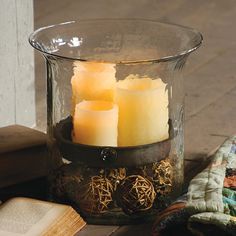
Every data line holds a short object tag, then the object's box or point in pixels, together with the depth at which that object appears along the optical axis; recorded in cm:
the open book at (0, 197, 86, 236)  167
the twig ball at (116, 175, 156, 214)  175
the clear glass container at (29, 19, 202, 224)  176
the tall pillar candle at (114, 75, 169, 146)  176
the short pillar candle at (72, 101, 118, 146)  175
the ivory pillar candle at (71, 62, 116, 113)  178
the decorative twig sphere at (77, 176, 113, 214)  175
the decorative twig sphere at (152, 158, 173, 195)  179
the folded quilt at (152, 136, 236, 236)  164
